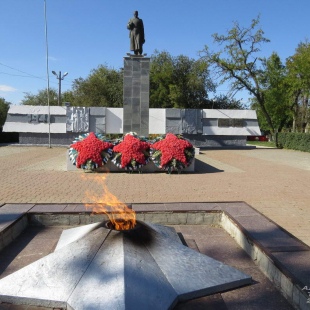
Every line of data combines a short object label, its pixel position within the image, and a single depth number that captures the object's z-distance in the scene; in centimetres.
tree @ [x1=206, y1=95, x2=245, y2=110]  3791
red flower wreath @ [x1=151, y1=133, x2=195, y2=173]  1002
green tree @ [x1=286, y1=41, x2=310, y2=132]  2195
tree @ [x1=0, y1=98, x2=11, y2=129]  3647
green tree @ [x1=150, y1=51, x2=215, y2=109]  3506
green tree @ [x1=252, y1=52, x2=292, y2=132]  2605
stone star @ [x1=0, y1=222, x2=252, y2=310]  240
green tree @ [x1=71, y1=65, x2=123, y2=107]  3688
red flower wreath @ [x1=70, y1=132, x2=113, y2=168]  979
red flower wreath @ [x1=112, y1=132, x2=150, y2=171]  985
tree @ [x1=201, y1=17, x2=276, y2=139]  2450
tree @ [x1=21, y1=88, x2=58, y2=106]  4819
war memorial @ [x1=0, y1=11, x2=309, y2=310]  248
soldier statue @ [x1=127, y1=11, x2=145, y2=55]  1541
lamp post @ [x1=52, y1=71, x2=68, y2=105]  3573
